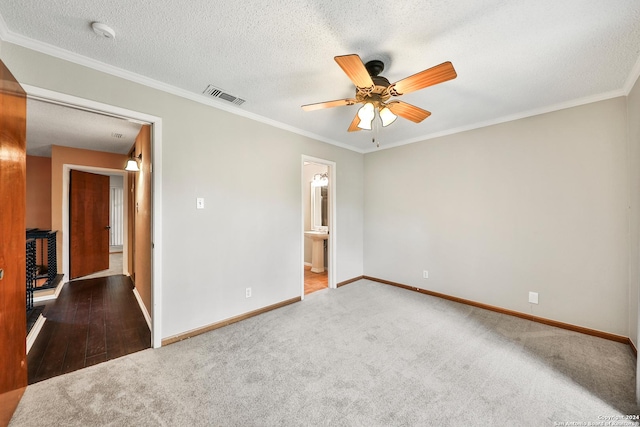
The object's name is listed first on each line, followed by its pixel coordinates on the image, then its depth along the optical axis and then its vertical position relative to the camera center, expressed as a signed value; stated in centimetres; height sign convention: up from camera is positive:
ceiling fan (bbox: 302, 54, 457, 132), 159 +92
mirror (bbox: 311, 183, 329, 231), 560 +11
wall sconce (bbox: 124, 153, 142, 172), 368 +71
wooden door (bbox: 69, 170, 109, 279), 467 -19
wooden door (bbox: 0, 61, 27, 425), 144 -19
